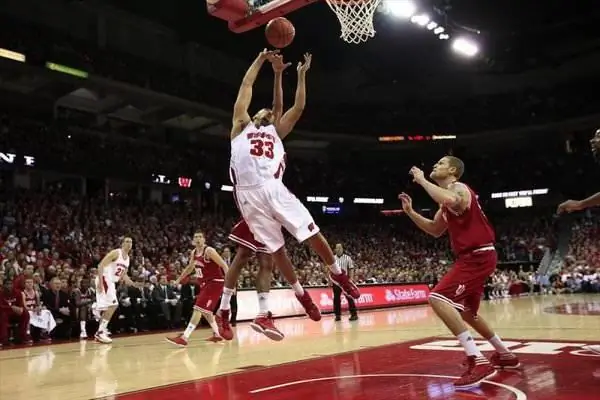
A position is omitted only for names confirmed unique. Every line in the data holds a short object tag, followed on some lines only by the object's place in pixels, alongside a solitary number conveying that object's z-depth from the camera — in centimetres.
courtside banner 1510
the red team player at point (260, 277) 576
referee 1411
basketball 548
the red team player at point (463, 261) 528
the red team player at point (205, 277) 972
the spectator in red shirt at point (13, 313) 1084
